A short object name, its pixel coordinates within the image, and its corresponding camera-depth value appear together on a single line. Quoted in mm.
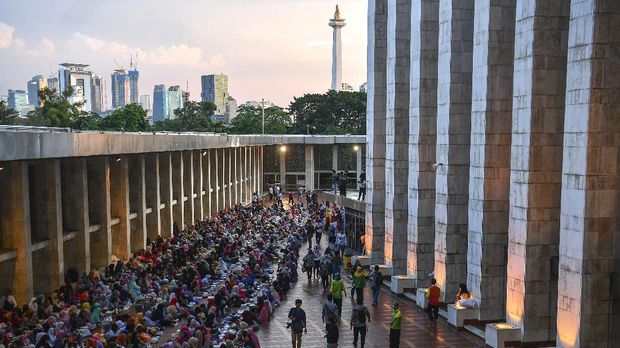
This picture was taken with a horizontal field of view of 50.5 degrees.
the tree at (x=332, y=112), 90312
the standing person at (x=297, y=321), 17703
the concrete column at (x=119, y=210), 30203
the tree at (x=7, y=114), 67250
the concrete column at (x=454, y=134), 22562
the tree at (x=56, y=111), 66438
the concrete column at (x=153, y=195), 34969
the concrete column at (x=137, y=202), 32438
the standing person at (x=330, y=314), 17145
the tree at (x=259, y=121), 96881
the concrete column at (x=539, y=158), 17406
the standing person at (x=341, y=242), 34469
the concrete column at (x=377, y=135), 30875
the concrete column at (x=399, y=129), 27938
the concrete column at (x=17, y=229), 21047
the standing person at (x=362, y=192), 39694
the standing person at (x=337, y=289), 21438
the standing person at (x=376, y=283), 23875
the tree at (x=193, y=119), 99188
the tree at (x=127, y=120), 79562
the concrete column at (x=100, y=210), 27922
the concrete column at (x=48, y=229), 23484
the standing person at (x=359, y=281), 23594
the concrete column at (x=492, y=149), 19906
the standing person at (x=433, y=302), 21500
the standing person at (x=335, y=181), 48812
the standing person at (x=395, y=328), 17938
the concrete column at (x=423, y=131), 25203
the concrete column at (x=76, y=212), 25797
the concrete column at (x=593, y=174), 14969
